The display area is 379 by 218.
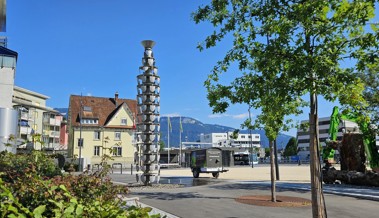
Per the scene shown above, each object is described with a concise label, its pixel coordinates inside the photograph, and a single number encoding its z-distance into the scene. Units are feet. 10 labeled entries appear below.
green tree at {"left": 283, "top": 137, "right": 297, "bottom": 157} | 461.78
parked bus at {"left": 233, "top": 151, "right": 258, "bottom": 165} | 277.44
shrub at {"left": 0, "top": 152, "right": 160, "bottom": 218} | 9.23
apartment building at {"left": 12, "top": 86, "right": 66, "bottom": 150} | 260.62
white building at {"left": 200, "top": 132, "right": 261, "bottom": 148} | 579.48
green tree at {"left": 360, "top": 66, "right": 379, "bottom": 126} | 61.61
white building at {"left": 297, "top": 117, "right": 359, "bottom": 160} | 448.65
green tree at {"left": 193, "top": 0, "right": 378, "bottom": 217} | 19.50
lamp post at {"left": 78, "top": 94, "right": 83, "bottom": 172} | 142.39
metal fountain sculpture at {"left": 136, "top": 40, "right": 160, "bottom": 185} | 70.44
